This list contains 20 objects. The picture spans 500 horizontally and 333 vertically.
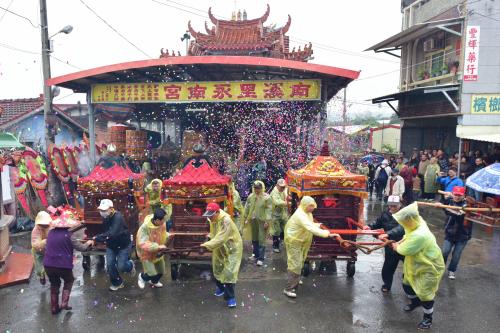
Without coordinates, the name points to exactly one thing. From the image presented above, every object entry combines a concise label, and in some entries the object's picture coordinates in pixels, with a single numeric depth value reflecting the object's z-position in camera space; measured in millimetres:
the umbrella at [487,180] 5574
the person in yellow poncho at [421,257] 4445
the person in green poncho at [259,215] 6543
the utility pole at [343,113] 16444
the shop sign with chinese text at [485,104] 13070
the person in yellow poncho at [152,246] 5223
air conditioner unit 16359
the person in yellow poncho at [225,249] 4910
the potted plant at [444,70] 14711
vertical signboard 13102
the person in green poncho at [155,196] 7016
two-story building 13070
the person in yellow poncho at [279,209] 6910
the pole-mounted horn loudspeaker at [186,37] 21016
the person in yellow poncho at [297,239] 5172
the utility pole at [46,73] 10281
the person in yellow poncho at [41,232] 5215
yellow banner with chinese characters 10672
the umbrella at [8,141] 6625
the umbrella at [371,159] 15352
